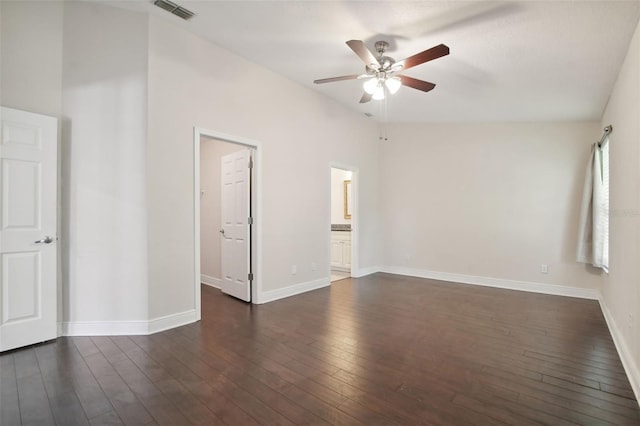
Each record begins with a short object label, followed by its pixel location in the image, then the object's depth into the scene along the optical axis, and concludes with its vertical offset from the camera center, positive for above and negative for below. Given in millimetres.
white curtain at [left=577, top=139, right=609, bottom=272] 4070 +42
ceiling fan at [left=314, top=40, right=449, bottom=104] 2746 +1416
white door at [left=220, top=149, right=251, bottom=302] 4203 -126
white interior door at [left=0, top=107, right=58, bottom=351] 2639 -122
